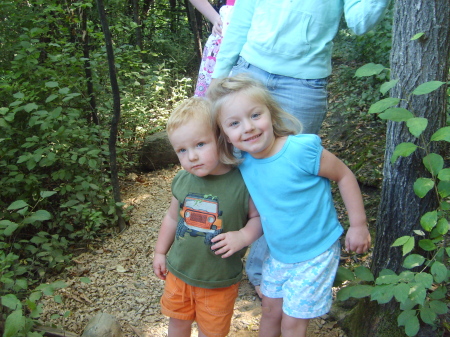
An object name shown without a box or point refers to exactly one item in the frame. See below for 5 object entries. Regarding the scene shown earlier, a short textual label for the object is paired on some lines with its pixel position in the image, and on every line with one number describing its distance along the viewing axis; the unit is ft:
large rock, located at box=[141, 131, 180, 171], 16.57
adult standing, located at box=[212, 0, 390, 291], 6.11
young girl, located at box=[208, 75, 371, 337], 5.23
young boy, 5.37
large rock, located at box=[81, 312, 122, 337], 7.53
